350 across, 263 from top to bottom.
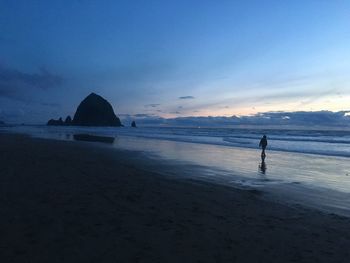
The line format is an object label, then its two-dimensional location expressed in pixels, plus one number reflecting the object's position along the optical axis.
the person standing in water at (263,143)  22.08
